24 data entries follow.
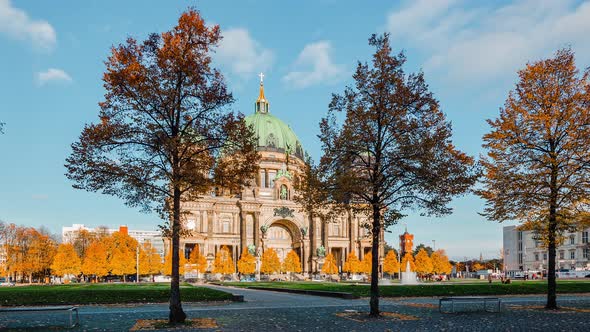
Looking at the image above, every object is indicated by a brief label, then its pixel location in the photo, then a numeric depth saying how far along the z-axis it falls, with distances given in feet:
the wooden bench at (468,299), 79.10
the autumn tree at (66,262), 294.05
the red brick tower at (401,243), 603.35
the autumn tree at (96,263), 295.28
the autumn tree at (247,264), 323.57
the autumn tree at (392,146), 76.23
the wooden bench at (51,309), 64.08
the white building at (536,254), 391.45
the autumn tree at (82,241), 393.29
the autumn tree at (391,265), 350.02
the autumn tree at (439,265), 357.00
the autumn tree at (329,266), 339.61
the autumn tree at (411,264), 338.75
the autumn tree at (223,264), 310.86
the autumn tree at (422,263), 341.21
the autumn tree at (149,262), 297.53
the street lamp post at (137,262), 281.95
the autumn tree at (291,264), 336.08
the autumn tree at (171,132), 66.90
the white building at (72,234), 484.01
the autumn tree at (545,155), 85.05
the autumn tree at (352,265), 350.64
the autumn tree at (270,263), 324.80
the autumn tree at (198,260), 304.85
